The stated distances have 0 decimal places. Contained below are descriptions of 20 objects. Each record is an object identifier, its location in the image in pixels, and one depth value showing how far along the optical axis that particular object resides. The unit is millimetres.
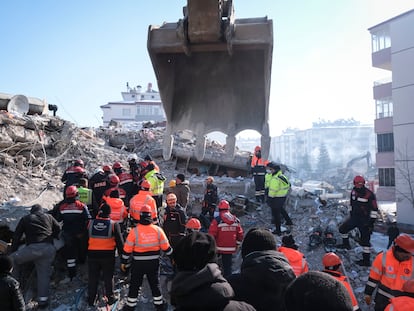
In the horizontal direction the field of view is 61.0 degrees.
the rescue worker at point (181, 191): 7875
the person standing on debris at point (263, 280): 2268
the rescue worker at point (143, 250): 4754
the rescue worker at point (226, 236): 5711
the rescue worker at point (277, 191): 7738
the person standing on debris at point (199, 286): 1577
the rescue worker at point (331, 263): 3736
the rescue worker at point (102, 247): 5082
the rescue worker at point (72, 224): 5484
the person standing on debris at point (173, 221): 6023
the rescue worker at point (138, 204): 5793
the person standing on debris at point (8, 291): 3326
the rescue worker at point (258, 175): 9539
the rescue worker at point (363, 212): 6520
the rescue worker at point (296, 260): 3871
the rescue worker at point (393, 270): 3785
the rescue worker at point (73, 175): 6719
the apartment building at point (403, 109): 17484
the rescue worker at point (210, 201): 8312
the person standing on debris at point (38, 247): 4895
